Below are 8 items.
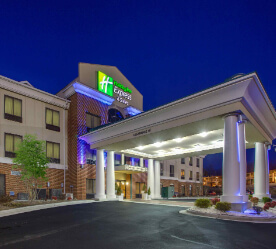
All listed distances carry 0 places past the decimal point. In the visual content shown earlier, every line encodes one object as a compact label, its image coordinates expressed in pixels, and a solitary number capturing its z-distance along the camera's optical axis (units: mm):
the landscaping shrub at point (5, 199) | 21344
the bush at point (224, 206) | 14945
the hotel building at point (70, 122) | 26141
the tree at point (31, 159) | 22359
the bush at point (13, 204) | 19594
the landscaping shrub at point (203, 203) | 16422
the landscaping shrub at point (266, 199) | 20875
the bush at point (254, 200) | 18312
